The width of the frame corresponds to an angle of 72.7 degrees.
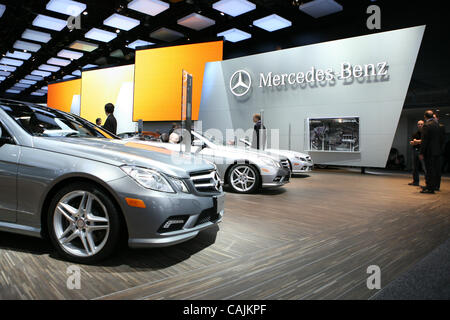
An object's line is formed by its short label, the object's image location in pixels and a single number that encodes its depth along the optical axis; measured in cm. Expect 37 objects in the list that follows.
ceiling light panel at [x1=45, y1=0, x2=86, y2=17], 1137
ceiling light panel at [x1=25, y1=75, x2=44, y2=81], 2505
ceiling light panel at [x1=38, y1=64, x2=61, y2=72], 2127
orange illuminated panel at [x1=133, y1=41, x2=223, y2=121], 1391
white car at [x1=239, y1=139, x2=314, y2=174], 862
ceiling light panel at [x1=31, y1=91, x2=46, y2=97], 3250
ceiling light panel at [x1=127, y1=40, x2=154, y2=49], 1658
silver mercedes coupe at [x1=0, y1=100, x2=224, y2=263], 213
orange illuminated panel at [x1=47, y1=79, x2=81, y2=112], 2158
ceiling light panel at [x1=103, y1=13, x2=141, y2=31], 1302
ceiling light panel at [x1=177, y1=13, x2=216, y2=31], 1336
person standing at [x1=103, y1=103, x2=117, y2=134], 653
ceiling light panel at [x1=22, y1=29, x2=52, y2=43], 1468
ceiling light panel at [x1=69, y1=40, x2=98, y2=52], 1655
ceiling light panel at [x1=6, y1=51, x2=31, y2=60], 1843
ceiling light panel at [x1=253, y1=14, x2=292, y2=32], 1274
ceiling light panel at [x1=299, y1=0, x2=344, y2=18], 1148
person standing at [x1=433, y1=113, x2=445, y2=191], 615
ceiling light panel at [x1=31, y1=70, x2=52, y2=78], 2289
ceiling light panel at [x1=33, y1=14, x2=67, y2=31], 1288
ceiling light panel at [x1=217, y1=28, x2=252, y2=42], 1441
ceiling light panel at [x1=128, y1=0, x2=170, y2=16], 1154
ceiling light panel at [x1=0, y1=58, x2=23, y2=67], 2023
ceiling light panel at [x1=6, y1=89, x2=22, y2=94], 3234
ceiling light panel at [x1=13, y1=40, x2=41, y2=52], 1641
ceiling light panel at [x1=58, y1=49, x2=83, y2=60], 1794
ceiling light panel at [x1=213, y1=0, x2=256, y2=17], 1135
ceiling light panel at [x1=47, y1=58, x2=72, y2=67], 1967
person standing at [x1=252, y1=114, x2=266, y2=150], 782
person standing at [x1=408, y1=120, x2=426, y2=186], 701
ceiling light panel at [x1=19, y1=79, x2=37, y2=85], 2657
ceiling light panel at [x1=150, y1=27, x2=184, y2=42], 1532
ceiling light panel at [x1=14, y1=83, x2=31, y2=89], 2840
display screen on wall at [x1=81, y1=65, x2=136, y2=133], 1731
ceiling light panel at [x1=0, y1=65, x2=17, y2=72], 2240
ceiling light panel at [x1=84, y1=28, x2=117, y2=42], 1470
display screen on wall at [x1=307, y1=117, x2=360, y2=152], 1044
